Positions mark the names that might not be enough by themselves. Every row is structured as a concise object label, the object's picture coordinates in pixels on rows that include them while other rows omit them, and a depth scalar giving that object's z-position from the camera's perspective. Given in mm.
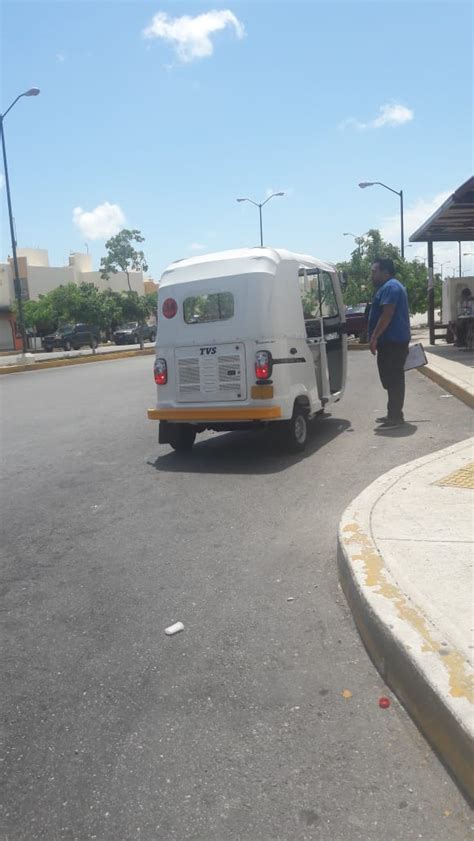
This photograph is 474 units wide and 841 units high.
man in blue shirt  8555
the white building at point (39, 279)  56500
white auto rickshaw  7352
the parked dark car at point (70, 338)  44156
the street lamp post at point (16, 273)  26014
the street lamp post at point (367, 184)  32338
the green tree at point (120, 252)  65750
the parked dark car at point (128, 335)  49250
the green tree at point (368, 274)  30531
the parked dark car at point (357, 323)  26164
